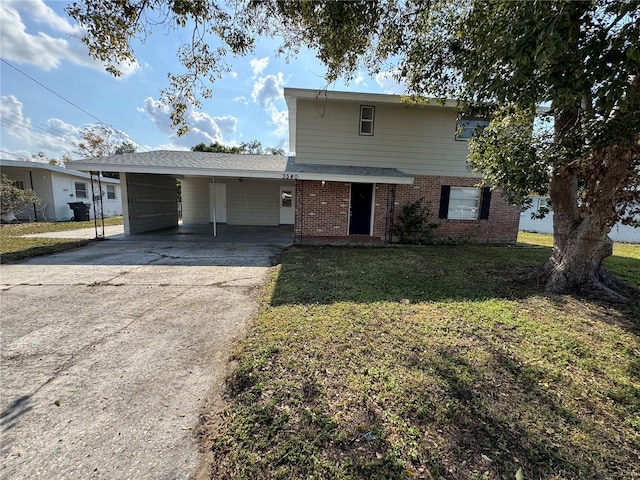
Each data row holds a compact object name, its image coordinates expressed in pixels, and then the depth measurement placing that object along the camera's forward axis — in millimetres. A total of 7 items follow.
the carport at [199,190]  9281
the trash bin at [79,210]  16203
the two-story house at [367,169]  9492
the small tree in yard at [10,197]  13125
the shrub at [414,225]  10383
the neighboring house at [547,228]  14367
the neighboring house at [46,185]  15250
